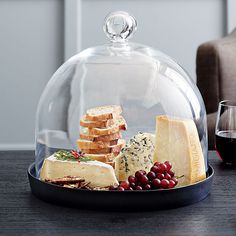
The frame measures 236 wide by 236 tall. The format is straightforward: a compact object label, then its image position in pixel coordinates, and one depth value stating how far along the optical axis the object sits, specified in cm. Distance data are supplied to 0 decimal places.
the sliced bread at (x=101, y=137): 131
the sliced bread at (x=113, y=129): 131
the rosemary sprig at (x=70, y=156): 127
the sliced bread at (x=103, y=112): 132
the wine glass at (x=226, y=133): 146
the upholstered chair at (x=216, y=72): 229
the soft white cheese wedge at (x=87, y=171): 125
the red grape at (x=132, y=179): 124
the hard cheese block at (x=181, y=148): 129
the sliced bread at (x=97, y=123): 132
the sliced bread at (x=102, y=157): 130
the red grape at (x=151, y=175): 124
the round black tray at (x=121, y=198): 121
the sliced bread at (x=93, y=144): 131
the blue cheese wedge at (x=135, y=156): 129
